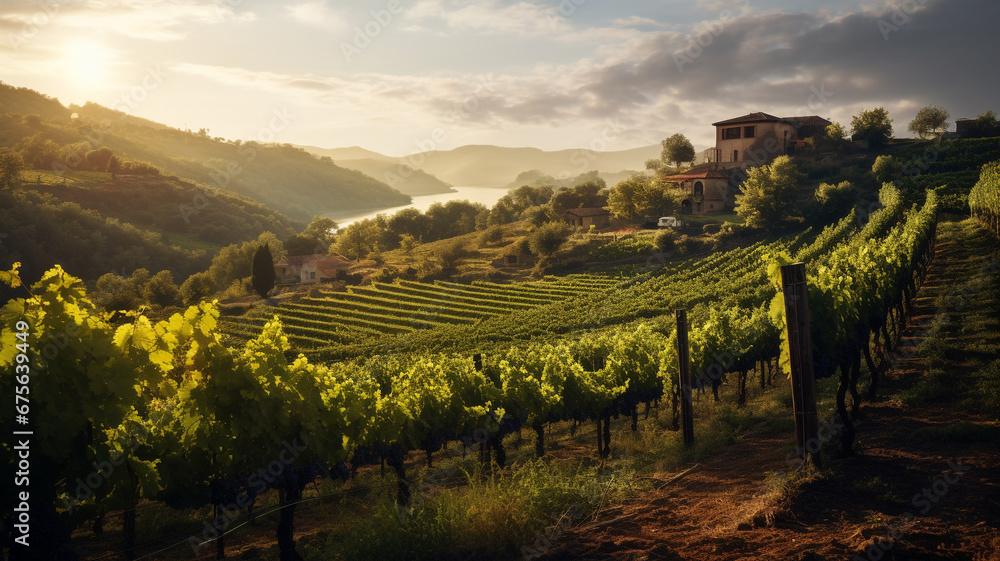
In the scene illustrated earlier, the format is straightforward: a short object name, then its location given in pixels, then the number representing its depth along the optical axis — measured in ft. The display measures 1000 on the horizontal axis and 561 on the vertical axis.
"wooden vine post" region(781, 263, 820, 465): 28.63
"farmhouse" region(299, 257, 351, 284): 265.75
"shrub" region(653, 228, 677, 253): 226.79
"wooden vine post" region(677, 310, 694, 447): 44.09
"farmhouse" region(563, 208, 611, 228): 303.68
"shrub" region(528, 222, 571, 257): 249.75
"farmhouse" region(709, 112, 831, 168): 299.17
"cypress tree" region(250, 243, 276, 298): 248.93
